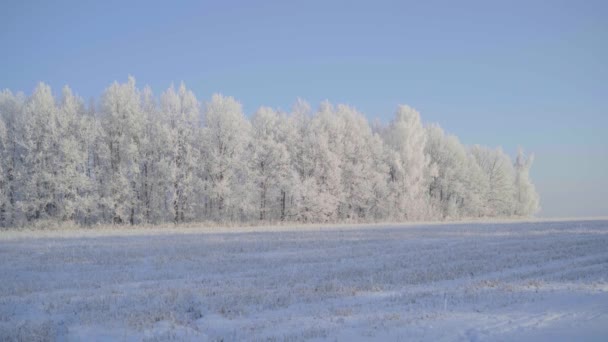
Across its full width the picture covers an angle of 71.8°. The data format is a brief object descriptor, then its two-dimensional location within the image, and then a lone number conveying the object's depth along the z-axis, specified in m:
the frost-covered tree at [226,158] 46.28
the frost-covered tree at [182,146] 44.62
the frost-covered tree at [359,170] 54.88
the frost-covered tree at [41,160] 38.81
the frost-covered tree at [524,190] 79.75
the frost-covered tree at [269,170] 50.25
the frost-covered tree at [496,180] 74.00
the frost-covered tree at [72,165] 39.31
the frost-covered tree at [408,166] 55.44
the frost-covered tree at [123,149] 42.03
